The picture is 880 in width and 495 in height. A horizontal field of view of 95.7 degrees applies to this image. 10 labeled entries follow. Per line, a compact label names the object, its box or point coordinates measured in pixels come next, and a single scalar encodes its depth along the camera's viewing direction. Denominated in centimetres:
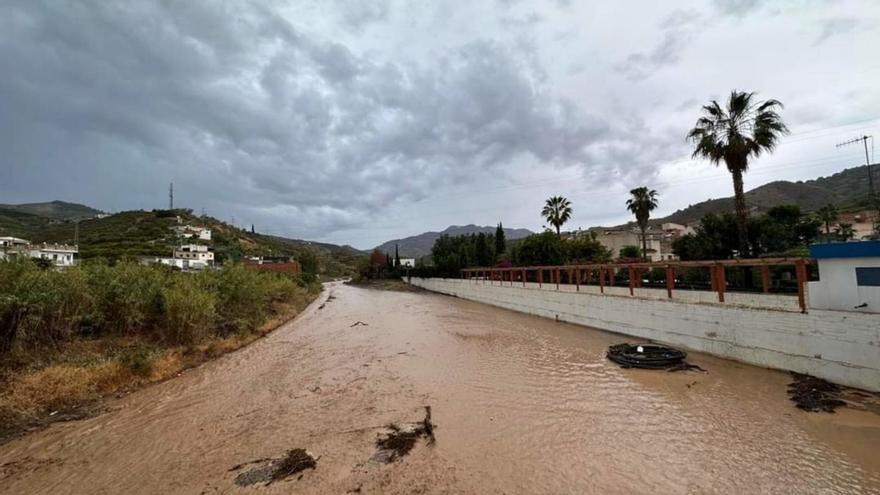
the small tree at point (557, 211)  4334
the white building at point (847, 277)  648
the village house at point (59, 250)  4048
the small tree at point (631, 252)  4034
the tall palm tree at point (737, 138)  1619
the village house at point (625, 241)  5193
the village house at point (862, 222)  3750
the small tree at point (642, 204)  3578
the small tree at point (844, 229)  3388
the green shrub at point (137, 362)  854
